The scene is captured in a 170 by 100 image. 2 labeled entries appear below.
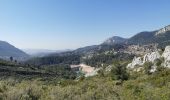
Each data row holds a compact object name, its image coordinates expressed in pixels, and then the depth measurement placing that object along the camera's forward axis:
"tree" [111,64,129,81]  25.85
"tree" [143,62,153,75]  36.66
